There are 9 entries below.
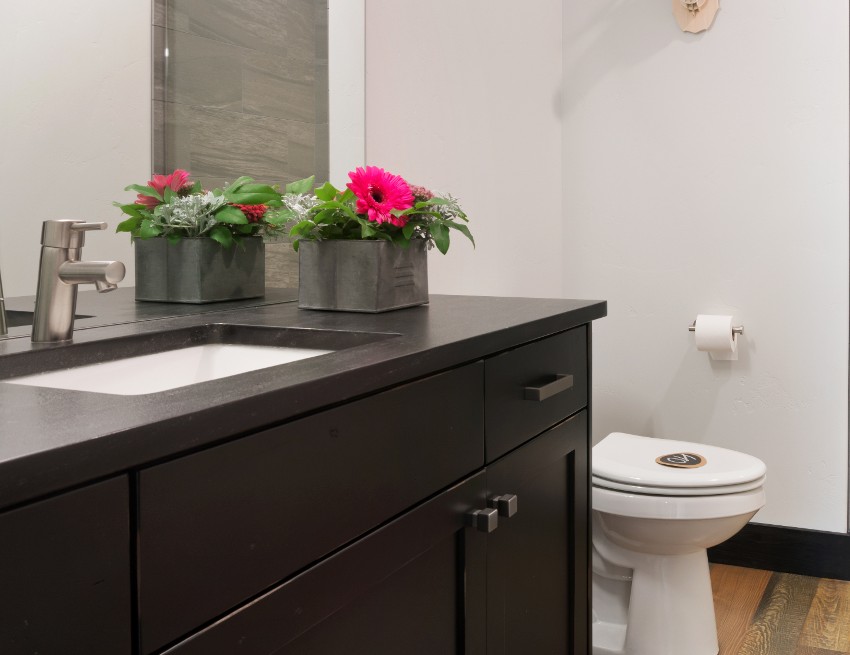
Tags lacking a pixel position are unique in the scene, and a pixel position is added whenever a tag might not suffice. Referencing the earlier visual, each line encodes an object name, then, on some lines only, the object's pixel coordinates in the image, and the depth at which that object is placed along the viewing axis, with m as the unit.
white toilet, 1.95
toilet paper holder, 2.57
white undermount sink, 0.97
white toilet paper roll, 2.51
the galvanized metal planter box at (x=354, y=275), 1.32
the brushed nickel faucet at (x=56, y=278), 0.99
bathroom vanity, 0.54
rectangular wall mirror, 1.16
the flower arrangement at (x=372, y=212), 1.33
